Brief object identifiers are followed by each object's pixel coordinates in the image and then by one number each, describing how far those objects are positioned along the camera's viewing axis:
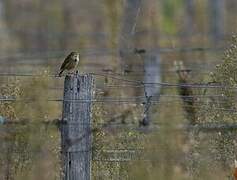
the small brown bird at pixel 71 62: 18.56
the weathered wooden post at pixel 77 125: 16.28
